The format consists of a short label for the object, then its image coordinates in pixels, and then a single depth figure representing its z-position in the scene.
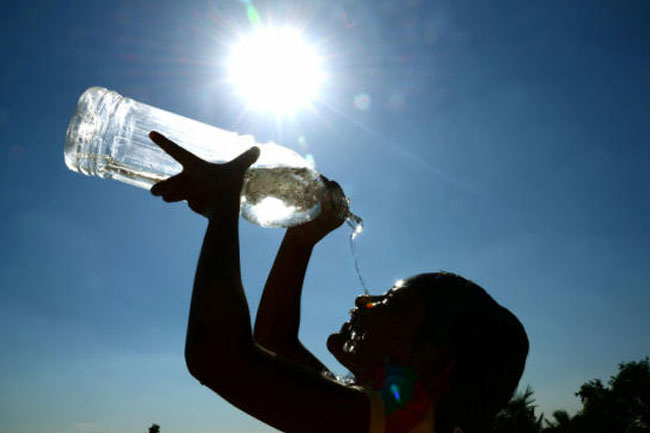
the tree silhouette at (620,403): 33.47
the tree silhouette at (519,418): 26.47
